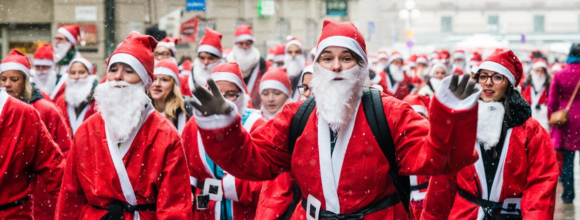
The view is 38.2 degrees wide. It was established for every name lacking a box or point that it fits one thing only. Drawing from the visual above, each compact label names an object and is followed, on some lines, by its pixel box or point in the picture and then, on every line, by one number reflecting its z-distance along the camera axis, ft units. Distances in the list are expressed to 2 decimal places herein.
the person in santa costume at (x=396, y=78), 55.21
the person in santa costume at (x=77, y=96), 31.32
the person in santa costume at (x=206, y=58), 33.58
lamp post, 105.07
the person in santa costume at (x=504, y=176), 17.38
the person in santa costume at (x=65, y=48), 40.37
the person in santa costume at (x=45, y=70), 37.14
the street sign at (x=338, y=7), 99.91
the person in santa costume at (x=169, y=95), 24.58
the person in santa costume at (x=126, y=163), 15.96
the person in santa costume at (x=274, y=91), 26.08
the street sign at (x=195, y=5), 64.08
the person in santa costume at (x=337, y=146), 12.66
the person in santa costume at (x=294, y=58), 42.95
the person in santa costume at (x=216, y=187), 20.45
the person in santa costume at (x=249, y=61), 36.89
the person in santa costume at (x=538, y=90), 60.08
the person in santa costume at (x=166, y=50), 37.59
